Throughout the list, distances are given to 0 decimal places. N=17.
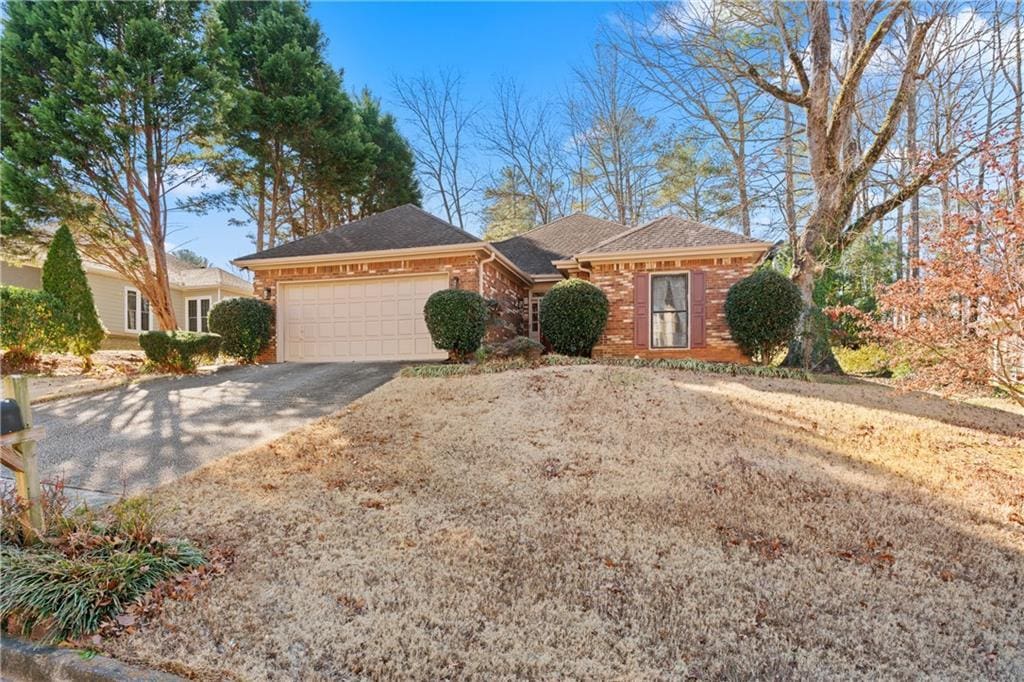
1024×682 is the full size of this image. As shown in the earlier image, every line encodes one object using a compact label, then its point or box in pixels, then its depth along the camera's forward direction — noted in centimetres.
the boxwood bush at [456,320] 991
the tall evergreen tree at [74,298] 1088
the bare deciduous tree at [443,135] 2248
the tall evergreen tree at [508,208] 2322
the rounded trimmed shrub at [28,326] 1009
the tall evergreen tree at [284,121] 1594
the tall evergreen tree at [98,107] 1193
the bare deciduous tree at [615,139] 2016
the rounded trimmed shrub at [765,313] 1014
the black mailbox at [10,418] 298
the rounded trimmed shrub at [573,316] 1088
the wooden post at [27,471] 309
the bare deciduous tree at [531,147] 2250
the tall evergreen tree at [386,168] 2061
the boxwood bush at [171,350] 1016
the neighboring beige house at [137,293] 1540
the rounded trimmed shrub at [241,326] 1122
